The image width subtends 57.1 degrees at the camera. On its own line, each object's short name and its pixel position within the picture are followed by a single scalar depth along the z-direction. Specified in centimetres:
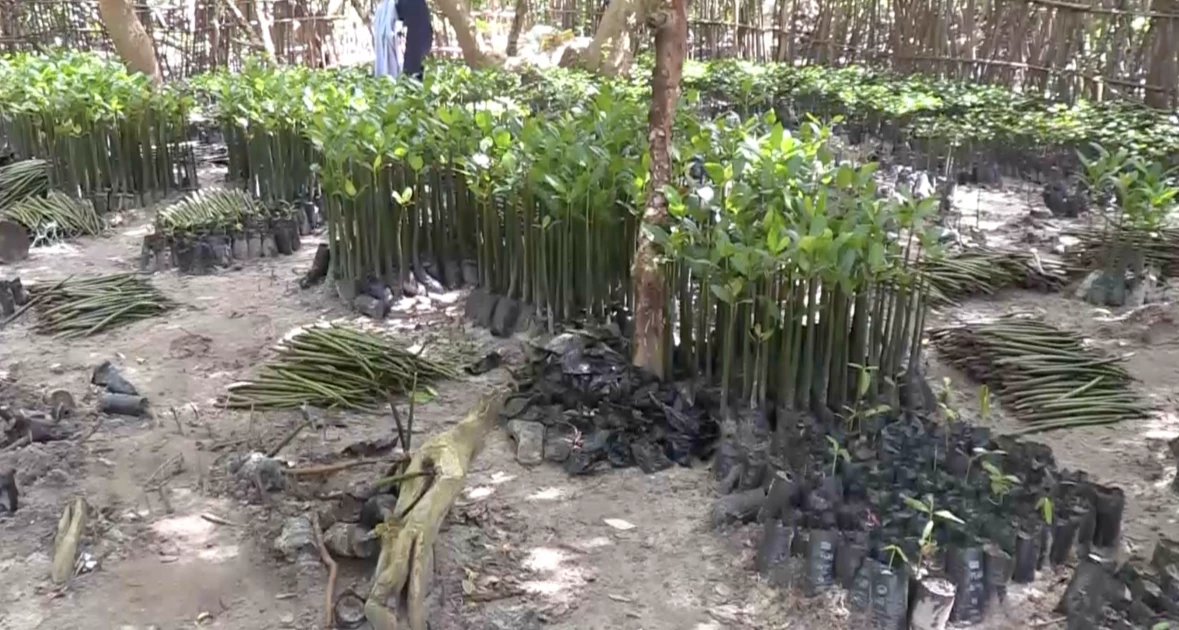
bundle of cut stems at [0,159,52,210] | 680
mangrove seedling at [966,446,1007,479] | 311
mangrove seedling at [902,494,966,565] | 267
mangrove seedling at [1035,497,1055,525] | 277
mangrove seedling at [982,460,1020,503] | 292
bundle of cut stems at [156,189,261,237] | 598
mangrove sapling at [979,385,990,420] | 333
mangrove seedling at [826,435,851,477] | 305
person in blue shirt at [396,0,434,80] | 875
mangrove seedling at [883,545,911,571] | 265
